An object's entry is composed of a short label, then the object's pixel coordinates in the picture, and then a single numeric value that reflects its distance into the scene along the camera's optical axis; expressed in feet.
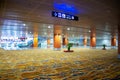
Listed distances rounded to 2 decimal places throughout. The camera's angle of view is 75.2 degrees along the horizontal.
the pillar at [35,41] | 57.22
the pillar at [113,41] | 69.64
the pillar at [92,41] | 53.65
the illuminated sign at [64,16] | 14.80
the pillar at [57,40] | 38.48
